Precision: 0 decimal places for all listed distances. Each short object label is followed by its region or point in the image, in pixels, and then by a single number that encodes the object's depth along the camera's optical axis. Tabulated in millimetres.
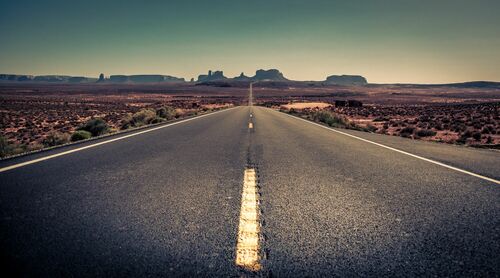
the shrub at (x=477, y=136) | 14931
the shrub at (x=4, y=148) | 7040
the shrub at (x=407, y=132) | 16462
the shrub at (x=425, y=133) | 16089
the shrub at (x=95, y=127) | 12153
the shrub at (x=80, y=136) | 10227
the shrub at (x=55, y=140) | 9512
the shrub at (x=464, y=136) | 14109
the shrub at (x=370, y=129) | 16309
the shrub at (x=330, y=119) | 17141
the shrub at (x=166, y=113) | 21041
